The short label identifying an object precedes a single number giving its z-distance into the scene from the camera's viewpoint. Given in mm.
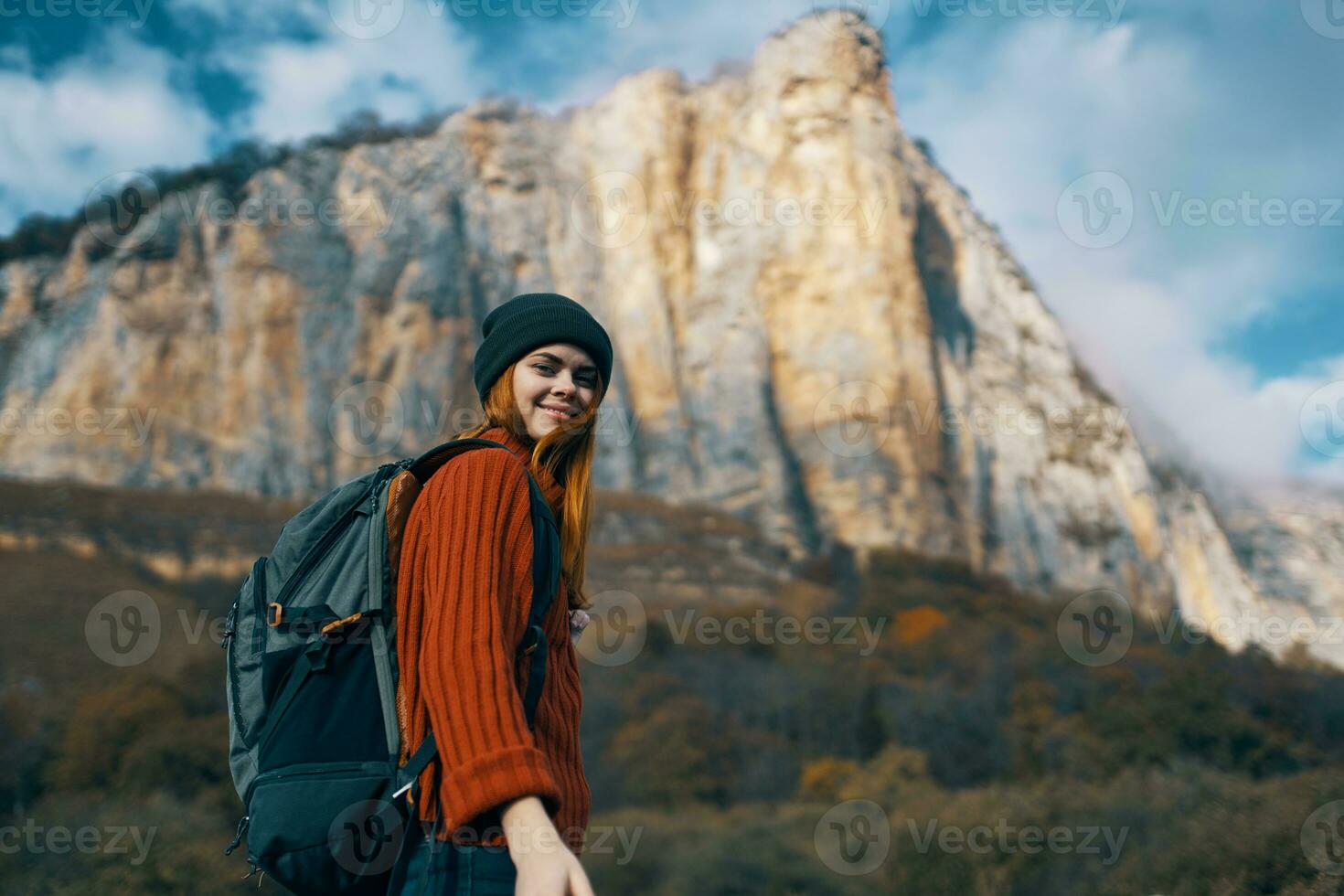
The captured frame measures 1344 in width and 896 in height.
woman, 1285
